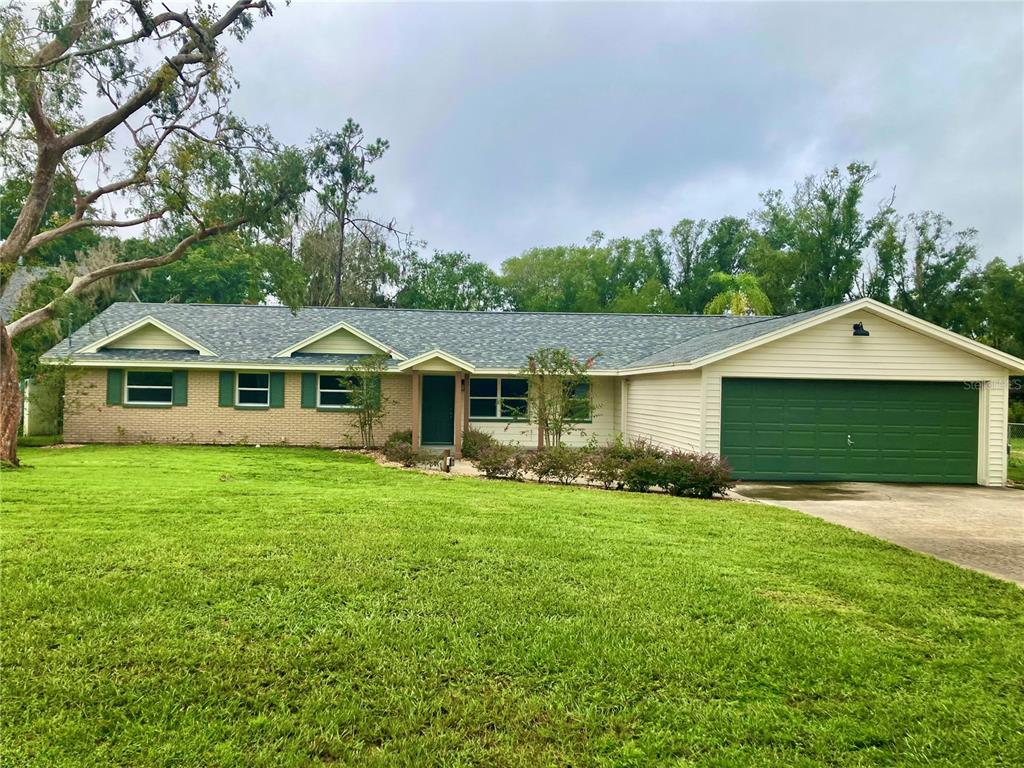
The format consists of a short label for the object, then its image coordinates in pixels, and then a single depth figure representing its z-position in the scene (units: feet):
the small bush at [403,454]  45.32
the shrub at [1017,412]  98.45
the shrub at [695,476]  34.35
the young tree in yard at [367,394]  53.57
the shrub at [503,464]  39.81
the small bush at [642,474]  35.65
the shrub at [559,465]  38.04
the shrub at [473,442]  49.68
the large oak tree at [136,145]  41.81
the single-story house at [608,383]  42.55
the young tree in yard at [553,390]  48.60
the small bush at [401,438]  53.83
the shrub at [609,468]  36.76
